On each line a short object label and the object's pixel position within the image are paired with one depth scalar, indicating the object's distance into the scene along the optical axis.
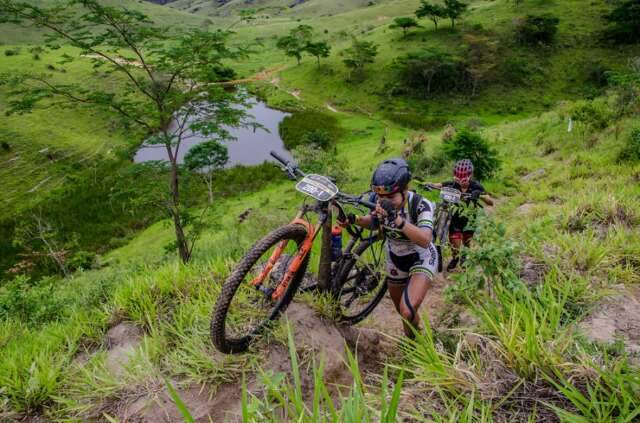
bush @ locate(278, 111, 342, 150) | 50.09
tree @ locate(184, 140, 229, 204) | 41.28
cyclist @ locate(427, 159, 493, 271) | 6.70
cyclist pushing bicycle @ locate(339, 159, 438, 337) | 3.83
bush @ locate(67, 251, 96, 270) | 26.40
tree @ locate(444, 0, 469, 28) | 71.36
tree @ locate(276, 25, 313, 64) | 79.75
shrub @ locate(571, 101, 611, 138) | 14.57
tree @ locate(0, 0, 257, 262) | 10.02
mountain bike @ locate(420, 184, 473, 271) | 6.55
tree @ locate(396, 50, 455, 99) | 60.62
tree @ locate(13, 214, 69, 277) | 25.83
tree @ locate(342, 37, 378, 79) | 68.75
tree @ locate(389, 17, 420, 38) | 75.56
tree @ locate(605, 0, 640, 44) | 59.38
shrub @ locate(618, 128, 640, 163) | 9.79
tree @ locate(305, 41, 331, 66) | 75.25
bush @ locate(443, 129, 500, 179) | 14.10
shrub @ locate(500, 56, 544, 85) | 60.28
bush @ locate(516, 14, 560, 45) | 63.19
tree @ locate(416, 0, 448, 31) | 73.50
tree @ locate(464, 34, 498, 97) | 60.16
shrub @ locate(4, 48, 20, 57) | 66.09
